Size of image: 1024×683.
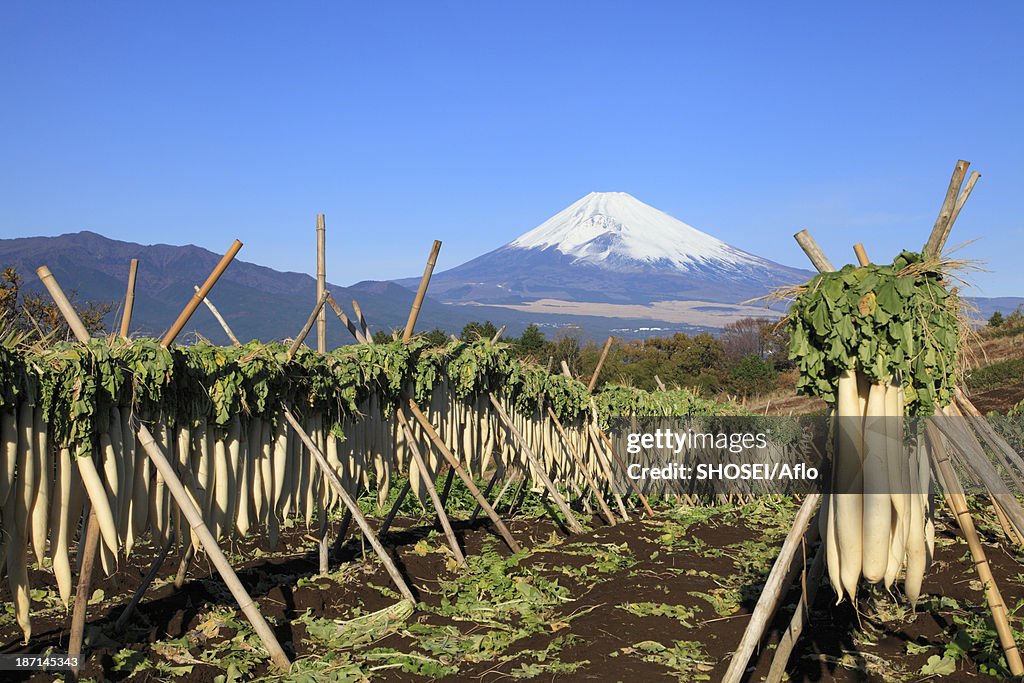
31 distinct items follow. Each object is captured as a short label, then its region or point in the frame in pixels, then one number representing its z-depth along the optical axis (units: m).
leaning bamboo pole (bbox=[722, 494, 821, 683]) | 4.68
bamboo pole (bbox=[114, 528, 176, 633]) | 6.38
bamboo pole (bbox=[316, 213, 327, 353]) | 8.70
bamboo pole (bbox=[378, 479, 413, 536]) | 9.32
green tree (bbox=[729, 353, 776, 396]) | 52.84
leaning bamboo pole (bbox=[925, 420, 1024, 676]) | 5.07
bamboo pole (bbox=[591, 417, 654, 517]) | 13.69
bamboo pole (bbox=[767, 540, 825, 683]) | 4.78
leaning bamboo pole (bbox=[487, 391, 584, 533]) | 10.80
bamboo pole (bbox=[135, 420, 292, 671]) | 5.57
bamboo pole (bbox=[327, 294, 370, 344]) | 8.78
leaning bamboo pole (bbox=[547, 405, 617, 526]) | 12.71
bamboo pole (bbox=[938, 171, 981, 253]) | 4.92
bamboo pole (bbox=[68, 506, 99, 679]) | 5.45
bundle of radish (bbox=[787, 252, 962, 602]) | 4.34
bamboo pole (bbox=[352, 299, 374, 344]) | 8.72
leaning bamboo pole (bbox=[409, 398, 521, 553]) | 8.93
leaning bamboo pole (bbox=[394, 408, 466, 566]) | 8.55
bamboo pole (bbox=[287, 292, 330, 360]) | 7.19
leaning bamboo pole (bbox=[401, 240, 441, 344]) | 8.87
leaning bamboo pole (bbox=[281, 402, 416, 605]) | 7.03
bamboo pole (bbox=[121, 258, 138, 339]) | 5.84
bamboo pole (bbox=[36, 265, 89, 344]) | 5.51
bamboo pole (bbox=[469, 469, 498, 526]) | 11.63
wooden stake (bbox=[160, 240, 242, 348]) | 5.98
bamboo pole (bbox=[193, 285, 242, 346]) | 7.28
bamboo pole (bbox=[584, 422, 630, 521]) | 14.45
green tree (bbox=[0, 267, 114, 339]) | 16.93
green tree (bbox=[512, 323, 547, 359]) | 49.14
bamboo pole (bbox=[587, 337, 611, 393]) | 14.25
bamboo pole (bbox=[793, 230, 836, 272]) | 5.04
